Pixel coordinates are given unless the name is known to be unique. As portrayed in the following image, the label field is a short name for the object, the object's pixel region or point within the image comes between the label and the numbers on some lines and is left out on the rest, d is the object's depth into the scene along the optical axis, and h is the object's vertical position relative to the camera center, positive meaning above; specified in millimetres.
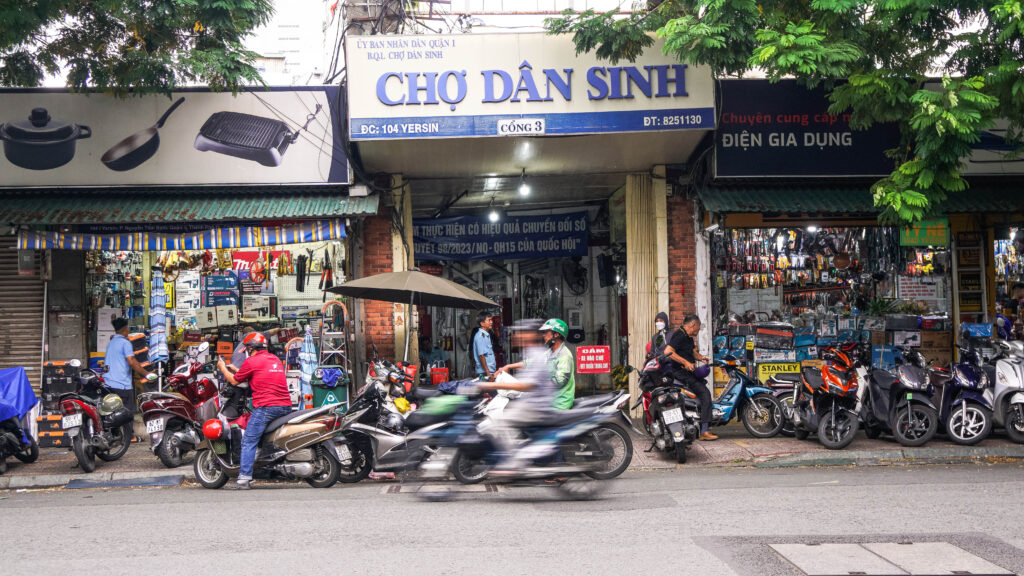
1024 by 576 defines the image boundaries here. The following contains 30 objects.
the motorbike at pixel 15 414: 9547 -1053
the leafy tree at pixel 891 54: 8711 +2980
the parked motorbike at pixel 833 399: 9750 -1186
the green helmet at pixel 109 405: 9922 -1013
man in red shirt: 8305 -788
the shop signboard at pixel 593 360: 12203 -757
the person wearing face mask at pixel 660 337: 10743 -386
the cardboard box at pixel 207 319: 13797 +46
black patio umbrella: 10492 +354
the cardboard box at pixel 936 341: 13016 -638
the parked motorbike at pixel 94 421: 9414 -1187
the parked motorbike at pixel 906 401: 9734 -1228
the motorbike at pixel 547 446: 7398 -1287
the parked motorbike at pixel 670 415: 9500 -1283
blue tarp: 9539 -834
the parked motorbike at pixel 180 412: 9492 -1070
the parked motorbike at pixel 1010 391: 9945 -1146
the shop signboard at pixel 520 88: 10953 +3133
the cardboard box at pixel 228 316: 13820 +91
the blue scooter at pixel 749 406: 10781 -1356
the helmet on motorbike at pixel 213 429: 8328 -1140
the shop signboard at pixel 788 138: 12117 +2590
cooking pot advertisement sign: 11602 +2729
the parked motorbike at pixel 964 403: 9844 -1278
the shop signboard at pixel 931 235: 12570 +1070
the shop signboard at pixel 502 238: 14359 +1386
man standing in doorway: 13094 -610
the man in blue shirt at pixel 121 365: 10766 -569
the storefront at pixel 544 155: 10984 +2414
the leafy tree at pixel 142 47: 10070 +3727
